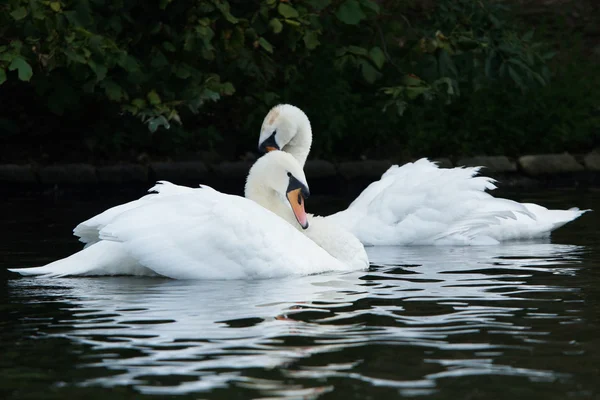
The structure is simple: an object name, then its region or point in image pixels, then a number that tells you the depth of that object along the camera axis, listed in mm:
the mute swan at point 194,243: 14664
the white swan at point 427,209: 19859
